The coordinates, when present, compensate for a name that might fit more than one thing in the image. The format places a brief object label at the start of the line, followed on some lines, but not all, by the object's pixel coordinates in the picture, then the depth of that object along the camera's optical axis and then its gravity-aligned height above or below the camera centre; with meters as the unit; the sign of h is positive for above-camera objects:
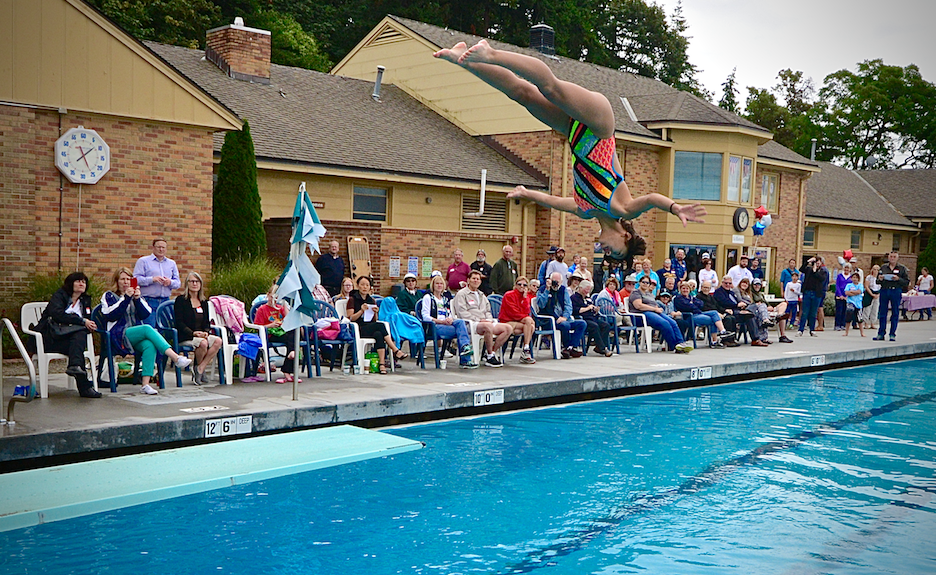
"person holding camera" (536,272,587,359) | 14.25 -0.76
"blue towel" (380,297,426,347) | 11.99 -0.90
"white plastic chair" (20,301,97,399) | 8.91 -1.08
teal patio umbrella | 9.49 -0.21
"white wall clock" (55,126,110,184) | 12.53 +1.33
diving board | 6.24 -1.79
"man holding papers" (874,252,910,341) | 19.42 -0.27
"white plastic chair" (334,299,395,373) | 11.70 -1.16
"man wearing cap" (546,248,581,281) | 15.77 -0.06
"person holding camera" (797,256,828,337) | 20.44 -0.36
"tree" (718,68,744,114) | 54.69 +10.99
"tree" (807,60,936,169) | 55.25 +10.09
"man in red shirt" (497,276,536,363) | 13.38 -0.77
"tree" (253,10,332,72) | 31.25 +7.73
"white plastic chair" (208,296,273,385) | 10.23 -1.09
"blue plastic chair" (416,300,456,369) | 12.59 -1.13
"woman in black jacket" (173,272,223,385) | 10.14 -0.89
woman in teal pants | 9.51 -0.86
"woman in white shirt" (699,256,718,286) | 18.25 -0.13
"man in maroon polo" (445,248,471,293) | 15.55 -0.23
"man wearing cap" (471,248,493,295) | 15.27 -0.12
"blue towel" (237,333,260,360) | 10.41 -1.11
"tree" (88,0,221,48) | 26.67 +7.39
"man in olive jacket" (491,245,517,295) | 15.70 -0.24
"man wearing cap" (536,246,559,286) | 15.61 -0.04
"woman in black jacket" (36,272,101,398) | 8.97 -0.83
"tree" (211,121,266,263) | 15.98 +0.85
